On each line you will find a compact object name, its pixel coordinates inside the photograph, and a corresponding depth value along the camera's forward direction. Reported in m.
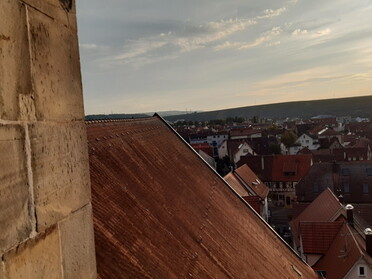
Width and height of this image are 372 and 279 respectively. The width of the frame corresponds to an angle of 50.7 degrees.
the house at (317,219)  20.75
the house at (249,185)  27.96
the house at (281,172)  46.12
